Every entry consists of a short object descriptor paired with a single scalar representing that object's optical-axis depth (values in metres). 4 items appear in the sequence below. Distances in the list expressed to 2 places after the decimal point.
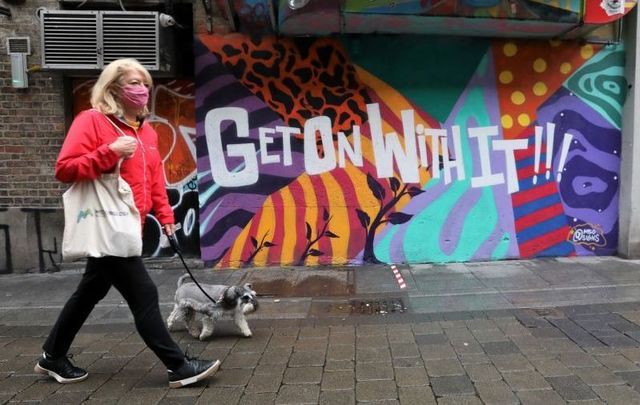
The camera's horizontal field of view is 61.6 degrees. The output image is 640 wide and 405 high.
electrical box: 6.78
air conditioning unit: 6.25
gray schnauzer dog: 4.29
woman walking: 3.12
